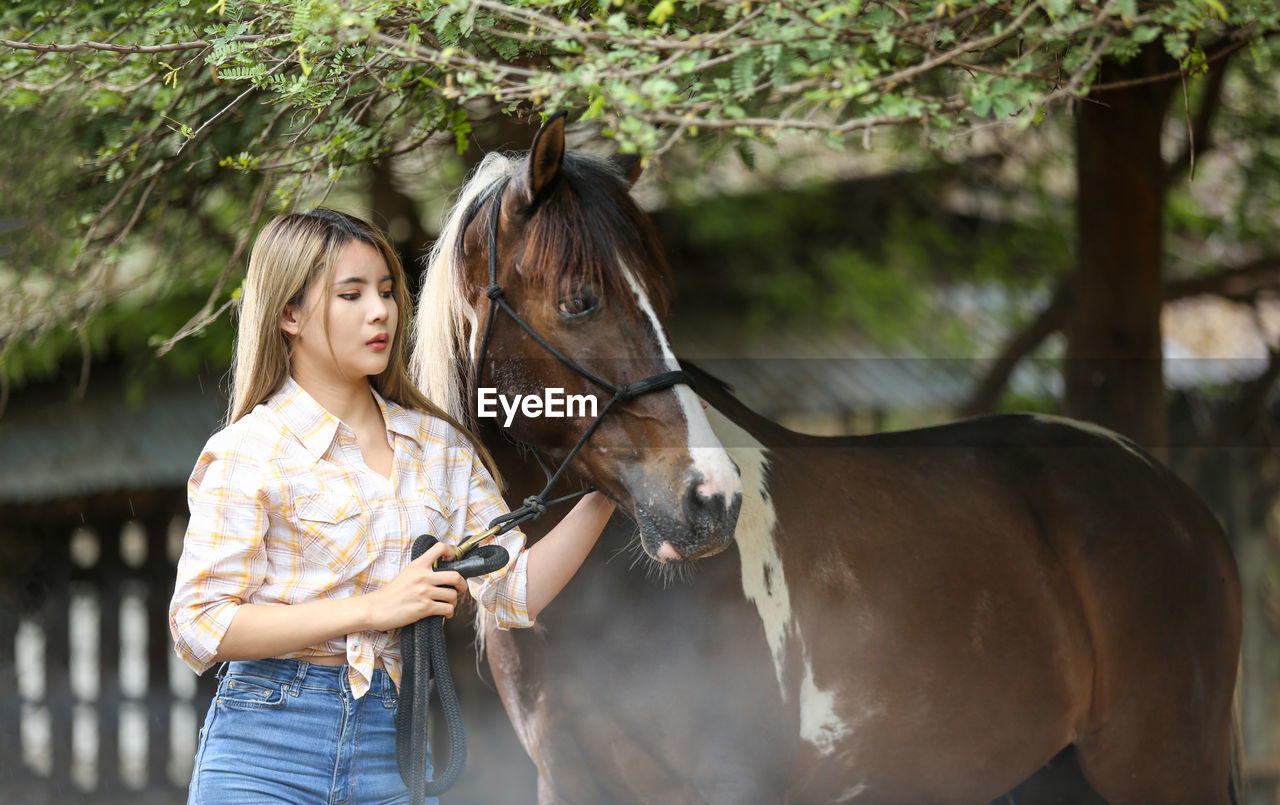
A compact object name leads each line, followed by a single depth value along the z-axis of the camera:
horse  7.27
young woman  7.01
